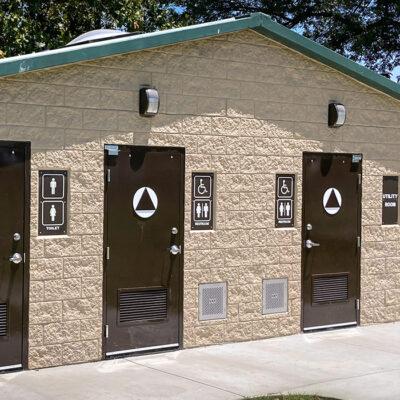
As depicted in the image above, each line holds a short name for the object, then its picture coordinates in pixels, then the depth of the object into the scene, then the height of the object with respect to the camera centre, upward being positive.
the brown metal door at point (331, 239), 10.60 -0.39
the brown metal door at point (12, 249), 8.05 -0.42
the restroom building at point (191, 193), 8.28 +0.18
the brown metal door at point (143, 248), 8.86 -0.44
